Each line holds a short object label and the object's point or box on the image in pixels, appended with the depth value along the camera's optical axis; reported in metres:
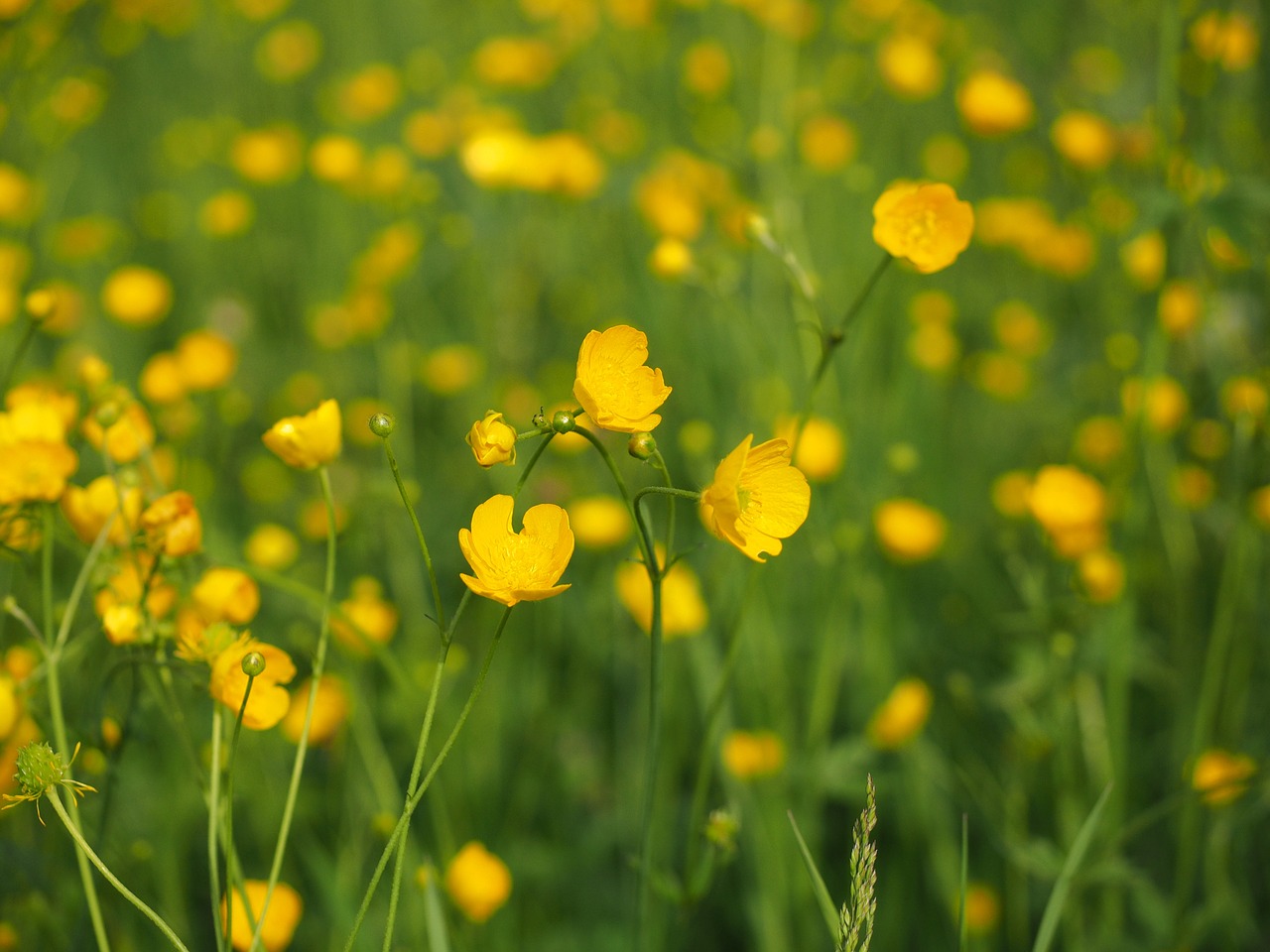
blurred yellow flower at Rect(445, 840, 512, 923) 0.62
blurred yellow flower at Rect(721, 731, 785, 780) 0.68
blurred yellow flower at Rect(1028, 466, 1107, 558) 0.69
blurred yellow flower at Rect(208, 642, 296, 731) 0.55
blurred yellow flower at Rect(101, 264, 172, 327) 1.07
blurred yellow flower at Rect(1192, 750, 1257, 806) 0.66
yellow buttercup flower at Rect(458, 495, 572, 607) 0.53
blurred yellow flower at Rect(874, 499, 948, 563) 0.75
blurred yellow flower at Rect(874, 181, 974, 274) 0.58
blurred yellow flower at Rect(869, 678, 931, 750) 0.68
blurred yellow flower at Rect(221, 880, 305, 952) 0.60
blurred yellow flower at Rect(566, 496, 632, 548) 0.80
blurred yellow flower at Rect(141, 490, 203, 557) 0.57
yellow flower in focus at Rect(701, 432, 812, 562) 0.53
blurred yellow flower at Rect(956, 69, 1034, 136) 0.94
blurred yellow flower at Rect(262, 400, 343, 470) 0.57
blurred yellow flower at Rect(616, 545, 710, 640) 0.69
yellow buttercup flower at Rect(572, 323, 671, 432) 0.53
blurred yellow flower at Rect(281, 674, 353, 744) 0.66
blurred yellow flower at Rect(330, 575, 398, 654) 0.70
